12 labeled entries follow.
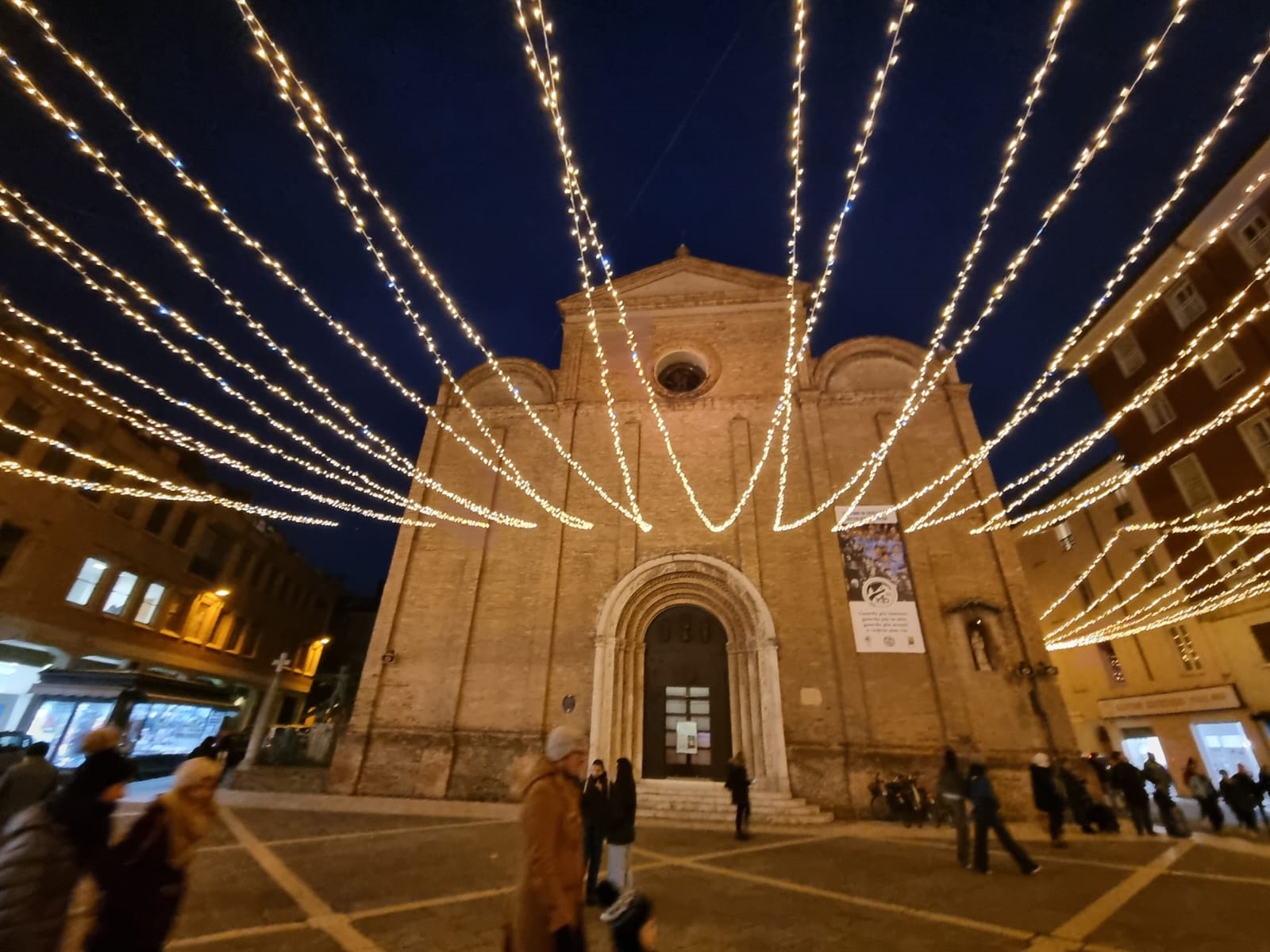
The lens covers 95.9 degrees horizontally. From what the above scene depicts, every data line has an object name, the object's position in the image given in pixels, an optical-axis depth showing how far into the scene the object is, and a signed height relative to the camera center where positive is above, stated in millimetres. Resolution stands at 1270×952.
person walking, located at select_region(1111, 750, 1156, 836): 9992 -158
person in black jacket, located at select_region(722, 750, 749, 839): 8766 -226
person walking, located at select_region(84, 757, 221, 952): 2604 -527
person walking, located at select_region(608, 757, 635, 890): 5180 -489
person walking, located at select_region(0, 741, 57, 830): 5031 -316
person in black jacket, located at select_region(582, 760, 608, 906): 5516 -484
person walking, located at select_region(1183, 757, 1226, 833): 11109 -172
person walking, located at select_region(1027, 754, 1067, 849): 8305 -155
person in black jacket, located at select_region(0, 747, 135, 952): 2492 -454
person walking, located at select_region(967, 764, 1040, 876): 6570 -443
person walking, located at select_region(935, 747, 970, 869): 7062 -194
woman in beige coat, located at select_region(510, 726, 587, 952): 2492 -422
